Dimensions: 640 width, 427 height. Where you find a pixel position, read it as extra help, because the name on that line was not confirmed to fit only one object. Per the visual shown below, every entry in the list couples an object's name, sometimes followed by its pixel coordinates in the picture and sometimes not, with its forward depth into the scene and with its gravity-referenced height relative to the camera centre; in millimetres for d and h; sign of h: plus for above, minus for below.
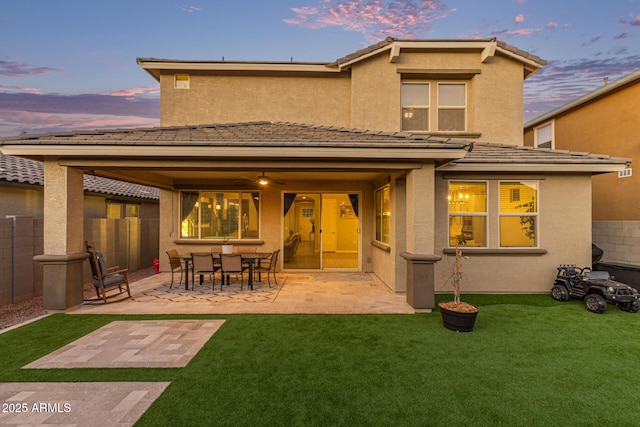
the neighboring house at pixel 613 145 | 7322 +2277
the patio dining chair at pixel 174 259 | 7325 -1118
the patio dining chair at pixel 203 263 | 6871 -1126
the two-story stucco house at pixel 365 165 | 5367 +1105
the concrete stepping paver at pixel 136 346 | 3555 -1832
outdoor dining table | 7133 -1059
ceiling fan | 7066 +908
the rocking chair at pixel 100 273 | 5871 -1200
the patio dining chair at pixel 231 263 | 6918 -1133
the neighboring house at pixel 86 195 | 7488 +714
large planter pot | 4488 -1633
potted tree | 4500 -1548
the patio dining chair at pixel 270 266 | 7700 -1384
